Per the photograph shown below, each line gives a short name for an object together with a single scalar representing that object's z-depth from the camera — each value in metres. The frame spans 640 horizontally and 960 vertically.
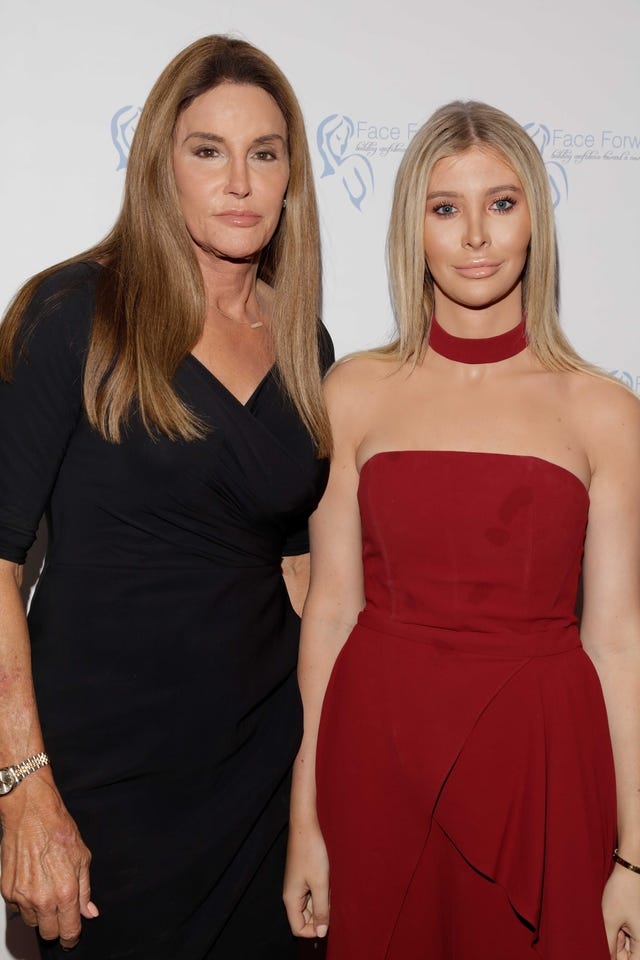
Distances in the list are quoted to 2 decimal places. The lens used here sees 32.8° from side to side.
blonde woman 1.79
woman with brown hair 1.76
